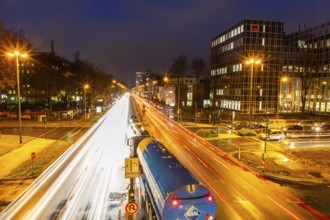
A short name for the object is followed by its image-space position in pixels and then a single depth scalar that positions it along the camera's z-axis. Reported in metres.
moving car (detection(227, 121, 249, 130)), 42.77
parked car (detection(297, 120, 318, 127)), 47.50
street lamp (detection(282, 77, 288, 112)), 72.25
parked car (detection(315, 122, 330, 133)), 41.91
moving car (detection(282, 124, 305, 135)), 40.30
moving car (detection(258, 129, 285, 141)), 34.83
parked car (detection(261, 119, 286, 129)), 42.72
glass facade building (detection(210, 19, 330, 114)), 67.12
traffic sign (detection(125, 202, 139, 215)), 9.84
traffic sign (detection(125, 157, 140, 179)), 10.66
